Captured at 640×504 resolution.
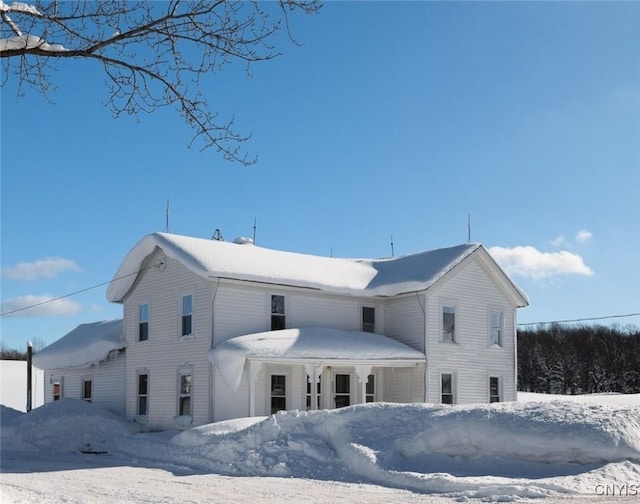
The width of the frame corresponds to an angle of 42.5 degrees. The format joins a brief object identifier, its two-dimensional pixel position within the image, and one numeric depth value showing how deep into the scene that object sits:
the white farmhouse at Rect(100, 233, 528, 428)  25.53
